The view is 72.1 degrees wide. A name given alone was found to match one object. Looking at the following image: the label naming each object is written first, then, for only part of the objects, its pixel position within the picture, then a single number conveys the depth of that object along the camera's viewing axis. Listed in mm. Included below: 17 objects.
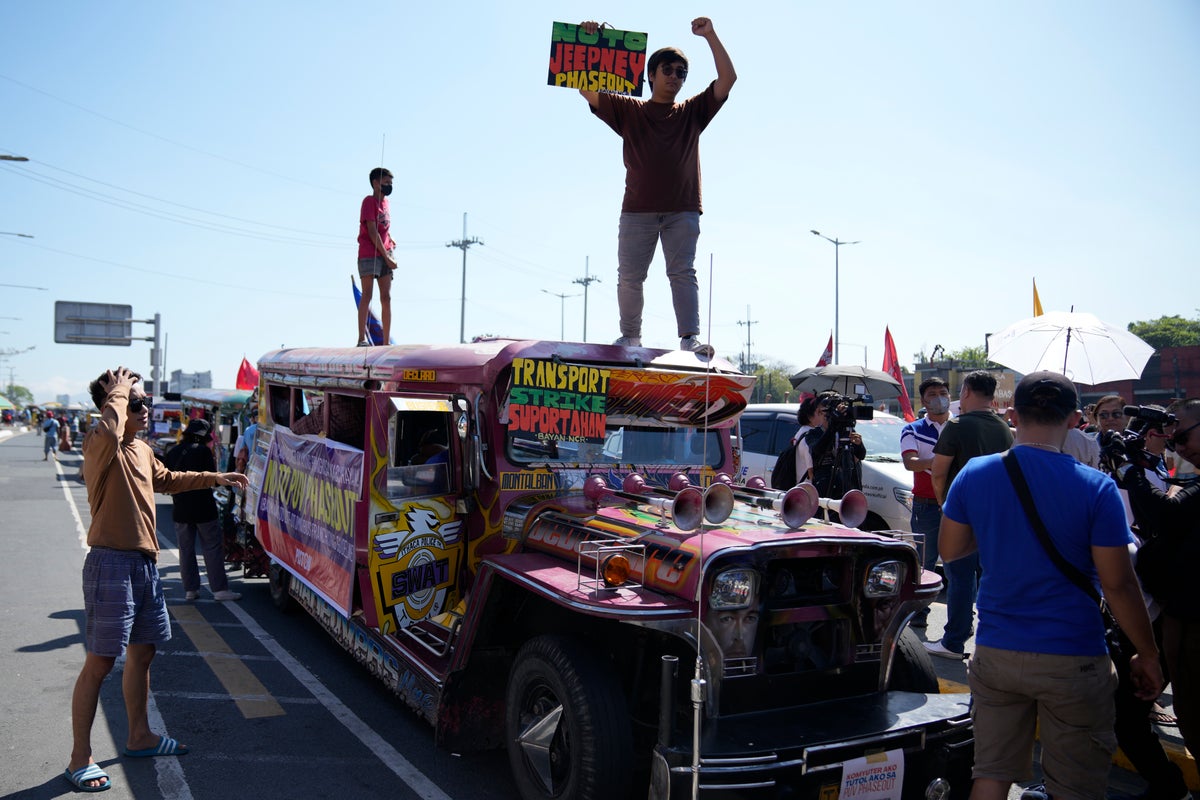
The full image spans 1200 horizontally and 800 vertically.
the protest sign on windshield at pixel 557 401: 4723
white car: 9438
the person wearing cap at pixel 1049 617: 2943
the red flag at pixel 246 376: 18594
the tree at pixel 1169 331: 53531
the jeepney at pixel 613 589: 3457
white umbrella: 7086
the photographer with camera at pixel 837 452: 6492
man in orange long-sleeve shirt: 4266
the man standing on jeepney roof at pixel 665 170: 6012
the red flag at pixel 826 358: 16500
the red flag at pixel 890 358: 15977
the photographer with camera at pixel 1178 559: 3660
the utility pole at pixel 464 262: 42375
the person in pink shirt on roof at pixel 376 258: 8461
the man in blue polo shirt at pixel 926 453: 6977
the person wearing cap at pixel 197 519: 8000
